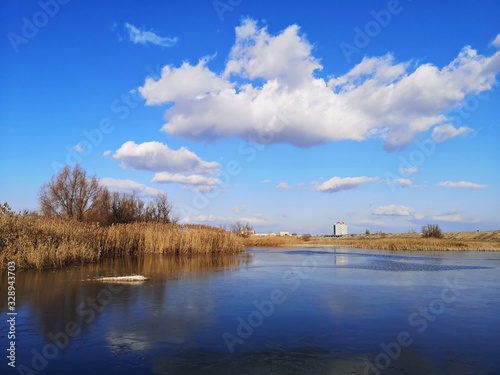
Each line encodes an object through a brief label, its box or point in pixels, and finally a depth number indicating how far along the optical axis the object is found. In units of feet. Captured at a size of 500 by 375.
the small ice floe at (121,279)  37.01
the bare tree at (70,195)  130.31
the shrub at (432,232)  143.13
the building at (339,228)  447.42
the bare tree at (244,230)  168.72
